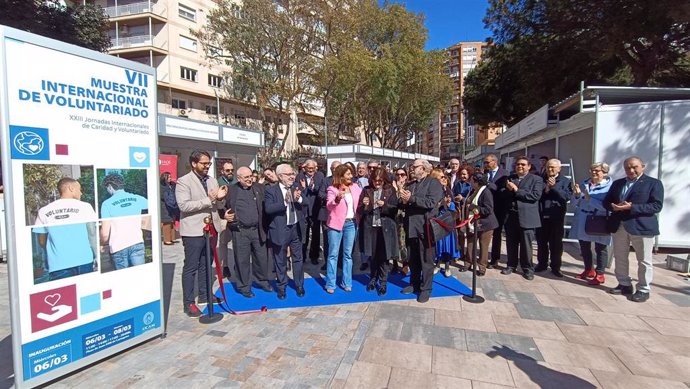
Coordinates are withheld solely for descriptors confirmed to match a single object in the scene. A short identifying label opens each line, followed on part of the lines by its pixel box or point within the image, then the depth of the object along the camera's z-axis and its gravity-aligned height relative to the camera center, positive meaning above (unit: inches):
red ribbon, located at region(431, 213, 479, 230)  190.6 -24.7
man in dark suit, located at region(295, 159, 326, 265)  261.7 -12.7
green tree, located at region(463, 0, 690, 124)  402.0 +171.4
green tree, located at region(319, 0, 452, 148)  897.5 +278.8
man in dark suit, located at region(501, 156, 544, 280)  225.5 -21.0
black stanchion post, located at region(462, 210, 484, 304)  191.2 -62.5
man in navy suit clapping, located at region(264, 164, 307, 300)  191.5 -26.0
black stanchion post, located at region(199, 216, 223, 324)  165.2 -47.4
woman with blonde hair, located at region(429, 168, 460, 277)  239.7 -45.7
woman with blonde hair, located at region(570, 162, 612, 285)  217.3 -24.2
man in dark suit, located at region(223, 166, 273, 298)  194.2 -25.8
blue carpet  189.0 -65.0
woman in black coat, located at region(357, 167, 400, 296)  200.4 -25.3
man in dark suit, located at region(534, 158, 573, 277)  230.4 -20.6
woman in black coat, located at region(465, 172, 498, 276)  226.4 -21.2
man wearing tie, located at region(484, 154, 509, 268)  246.2 -12.0
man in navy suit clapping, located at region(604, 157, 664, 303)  181.9 -22.3
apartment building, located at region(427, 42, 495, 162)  3400.6 +554.2
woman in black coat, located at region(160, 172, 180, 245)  340.2 -42.3
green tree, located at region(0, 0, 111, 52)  538.4 +260.3
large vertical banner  100.6 -7.1
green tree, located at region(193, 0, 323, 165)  810.8 +302.7
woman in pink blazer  197.3 -23.8
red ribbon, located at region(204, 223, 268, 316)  167.2 -45.8
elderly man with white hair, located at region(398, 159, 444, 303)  187.5 -18.8
